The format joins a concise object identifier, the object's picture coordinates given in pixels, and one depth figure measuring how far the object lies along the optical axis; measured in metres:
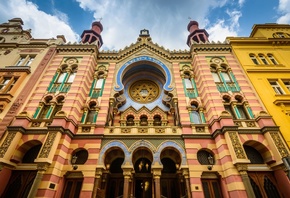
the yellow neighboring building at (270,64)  12.32
